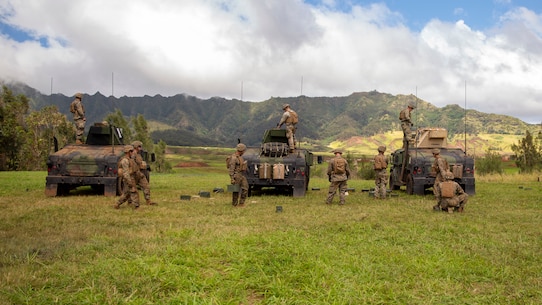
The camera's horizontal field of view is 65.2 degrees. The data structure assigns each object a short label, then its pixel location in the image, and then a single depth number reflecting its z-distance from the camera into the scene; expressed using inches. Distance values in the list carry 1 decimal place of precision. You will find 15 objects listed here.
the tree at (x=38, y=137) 1916.8
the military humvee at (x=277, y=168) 586.6
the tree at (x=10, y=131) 1596.0
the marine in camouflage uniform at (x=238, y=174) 482.9
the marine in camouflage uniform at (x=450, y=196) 442.3
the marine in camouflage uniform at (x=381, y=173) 595.2
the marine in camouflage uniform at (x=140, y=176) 478.3
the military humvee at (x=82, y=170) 542.6
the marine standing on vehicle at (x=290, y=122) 637.3
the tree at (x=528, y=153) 1716.3
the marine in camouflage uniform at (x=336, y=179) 525.3
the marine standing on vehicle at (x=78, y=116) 631.2
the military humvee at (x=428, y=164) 622.5
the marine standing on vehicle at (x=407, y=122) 637.9
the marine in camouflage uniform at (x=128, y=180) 445.1
